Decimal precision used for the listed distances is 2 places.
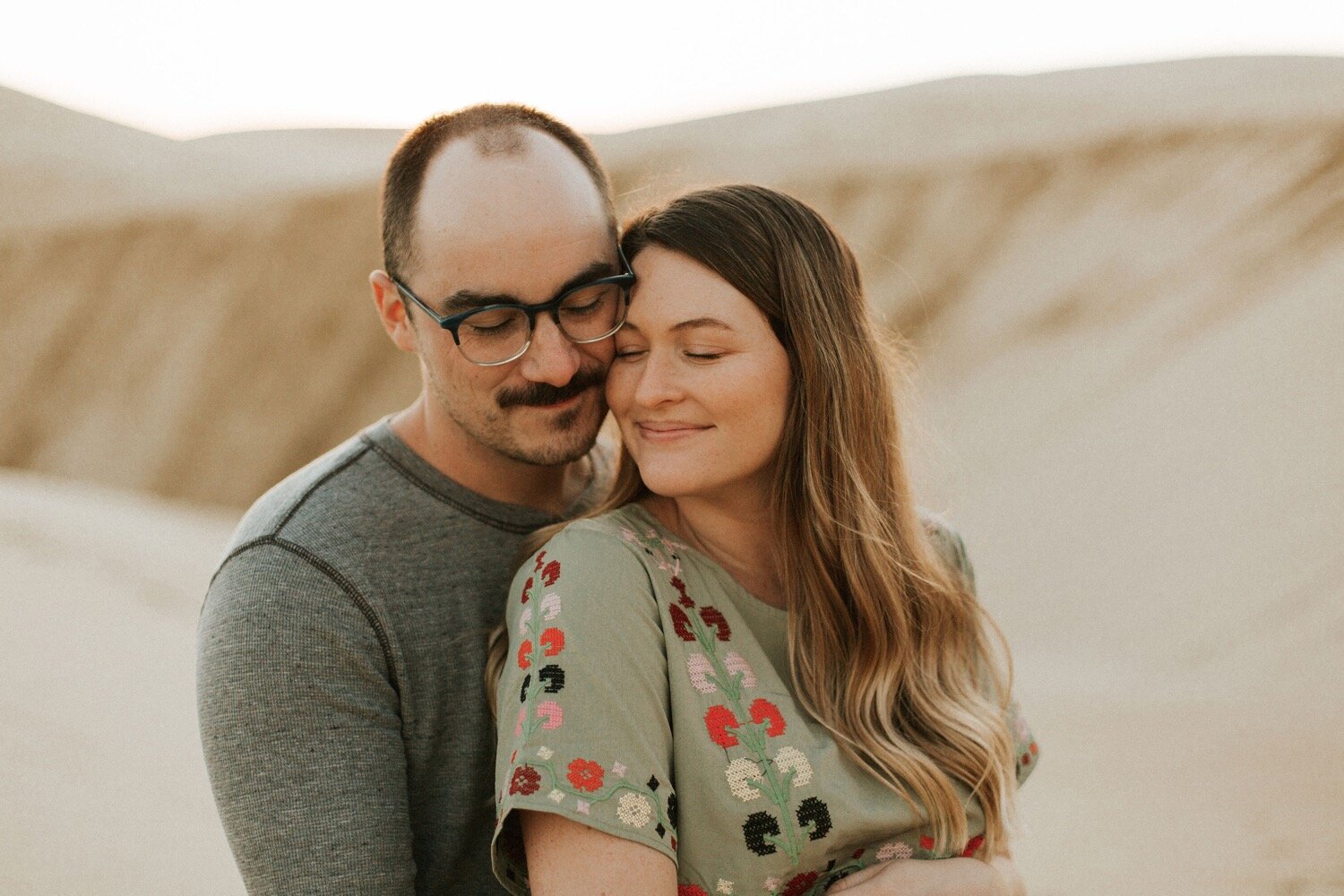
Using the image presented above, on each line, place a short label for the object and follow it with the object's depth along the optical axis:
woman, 1.04
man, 1.14
